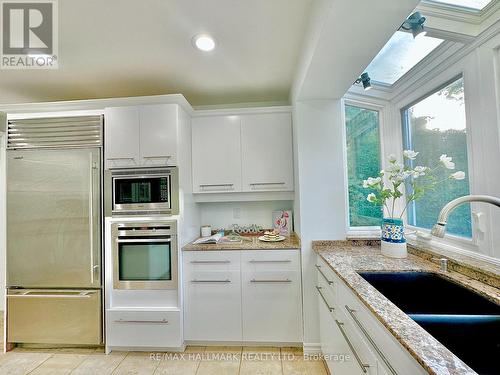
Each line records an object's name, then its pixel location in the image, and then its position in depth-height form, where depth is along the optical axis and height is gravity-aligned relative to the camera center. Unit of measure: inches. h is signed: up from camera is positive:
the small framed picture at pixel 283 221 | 103.7 -12.0
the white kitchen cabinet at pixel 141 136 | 82.2 +21.8
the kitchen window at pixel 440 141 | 60.7 +14.3
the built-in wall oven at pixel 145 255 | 80.5 -19.6
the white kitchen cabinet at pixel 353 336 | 31.9 -25.5
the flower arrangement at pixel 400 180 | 63.3 +3.2
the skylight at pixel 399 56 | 65.8 +42.0
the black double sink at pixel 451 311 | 36.5 -22.7
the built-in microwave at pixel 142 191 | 81.0 +2.3
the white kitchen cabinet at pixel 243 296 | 80.9 -34.9
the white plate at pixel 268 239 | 89.4 -17.0
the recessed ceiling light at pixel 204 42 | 66.5 +44.8
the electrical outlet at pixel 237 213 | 108.6 -8.1
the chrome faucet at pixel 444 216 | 44.6 -5.1
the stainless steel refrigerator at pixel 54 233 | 81.4 -11.3
